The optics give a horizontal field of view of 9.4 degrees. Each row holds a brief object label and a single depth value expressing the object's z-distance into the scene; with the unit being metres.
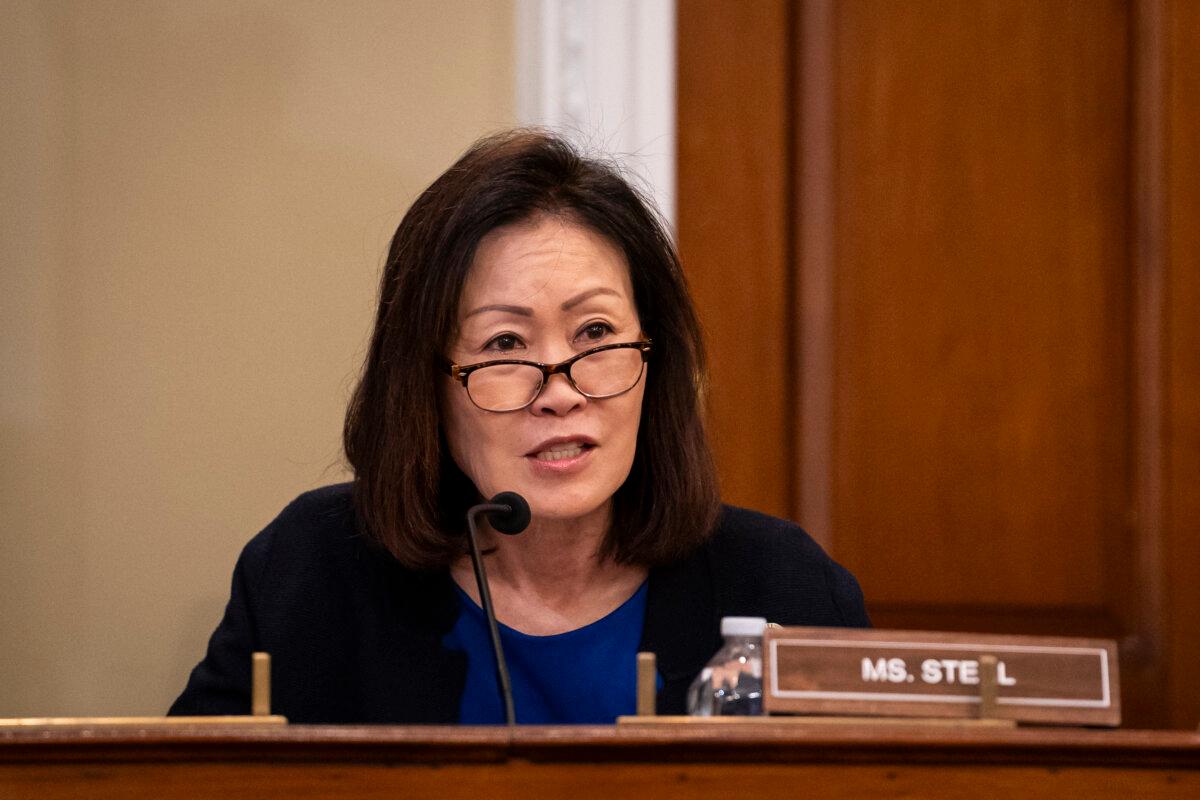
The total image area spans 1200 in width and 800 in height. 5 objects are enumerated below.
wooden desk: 4.28
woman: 4.66
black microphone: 4.47
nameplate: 4.35
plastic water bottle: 4.47
